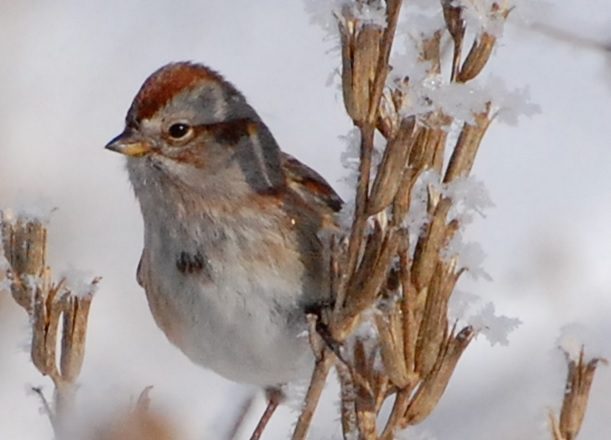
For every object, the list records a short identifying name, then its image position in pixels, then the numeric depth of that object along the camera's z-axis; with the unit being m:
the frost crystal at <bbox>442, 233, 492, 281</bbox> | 2.62
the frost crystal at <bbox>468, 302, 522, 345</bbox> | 2.63
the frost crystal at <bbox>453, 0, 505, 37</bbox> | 2.60
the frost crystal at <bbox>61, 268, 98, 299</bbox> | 2.65
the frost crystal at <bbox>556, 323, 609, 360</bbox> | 2.62
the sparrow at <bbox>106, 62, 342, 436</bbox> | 2.76
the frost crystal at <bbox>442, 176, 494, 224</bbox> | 2.61
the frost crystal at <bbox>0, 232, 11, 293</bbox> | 2.65
